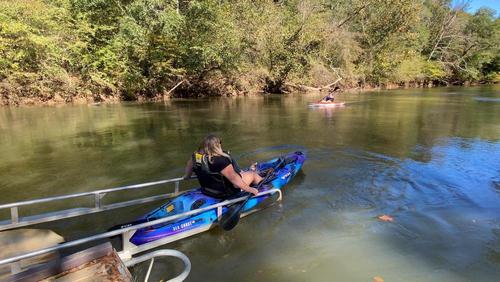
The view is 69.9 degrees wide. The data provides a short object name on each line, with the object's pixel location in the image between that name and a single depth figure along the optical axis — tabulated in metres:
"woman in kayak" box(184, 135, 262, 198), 5.39
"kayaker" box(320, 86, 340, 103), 21.55
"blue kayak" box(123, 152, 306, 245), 4.87
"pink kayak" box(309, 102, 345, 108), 21.36
